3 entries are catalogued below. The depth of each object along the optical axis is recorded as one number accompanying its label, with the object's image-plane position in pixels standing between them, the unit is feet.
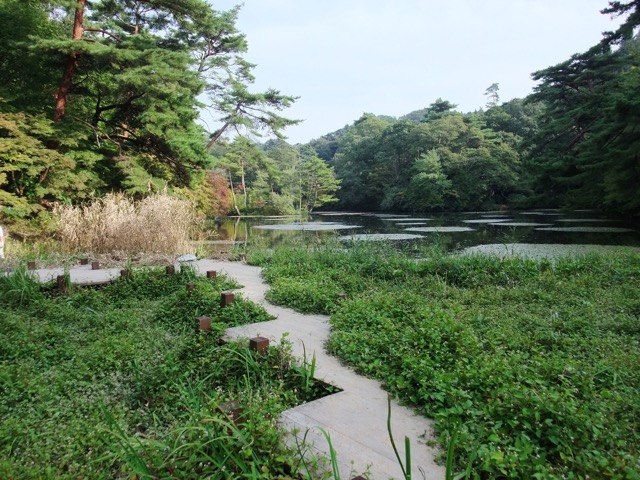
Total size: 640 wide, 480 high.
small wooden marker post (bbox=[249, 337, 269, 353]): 6.62
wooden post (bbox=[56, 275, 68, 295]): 11.79
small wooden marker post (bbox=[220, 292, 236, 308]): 9.68
